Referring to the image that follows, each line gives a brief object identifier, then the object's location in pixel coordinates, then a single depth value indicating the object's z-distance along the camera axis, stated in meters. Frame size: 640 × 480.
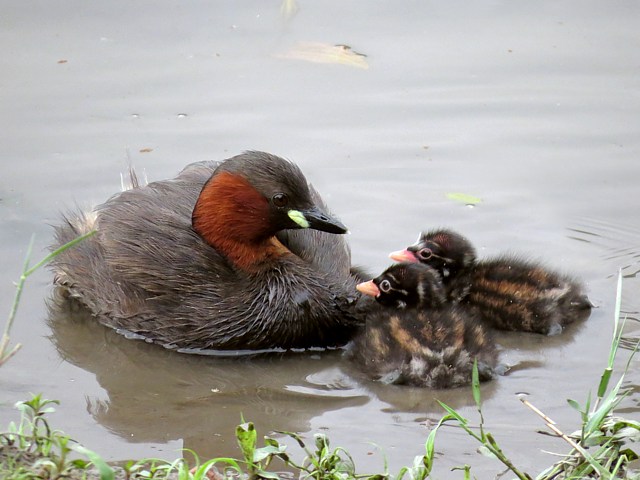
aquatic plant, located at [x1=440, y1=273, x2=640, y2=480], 7.27
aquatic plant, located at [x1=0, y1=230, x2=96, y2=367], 6.74
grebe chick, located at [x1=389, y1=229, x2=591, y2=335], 11.61
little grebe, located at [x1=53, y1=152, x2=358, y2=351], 11.30
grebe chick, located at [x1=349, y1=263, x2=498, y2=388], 10.49
